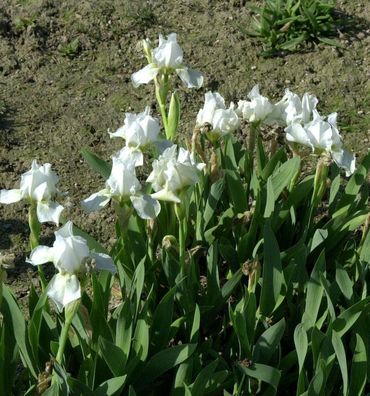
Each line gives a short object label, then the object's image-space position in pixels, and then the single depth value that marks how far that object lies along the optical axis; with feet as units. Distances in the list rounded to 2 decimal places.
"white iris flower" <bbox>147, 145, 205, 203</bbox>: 7.12
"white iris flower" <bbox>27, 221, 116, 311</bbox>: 5.96
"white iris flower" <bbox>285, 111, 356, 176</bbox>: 8.03
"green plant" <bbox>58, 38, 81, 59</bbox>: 13.83
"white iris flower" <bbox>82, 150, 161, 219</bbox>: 6.98
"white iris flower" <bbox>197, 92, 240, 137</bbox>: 8.61
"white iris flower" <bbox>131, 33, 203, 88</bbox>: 8.64
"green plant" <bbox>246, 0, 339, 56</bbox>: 13.97
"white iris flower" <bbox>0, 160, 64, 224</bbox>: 6.81
